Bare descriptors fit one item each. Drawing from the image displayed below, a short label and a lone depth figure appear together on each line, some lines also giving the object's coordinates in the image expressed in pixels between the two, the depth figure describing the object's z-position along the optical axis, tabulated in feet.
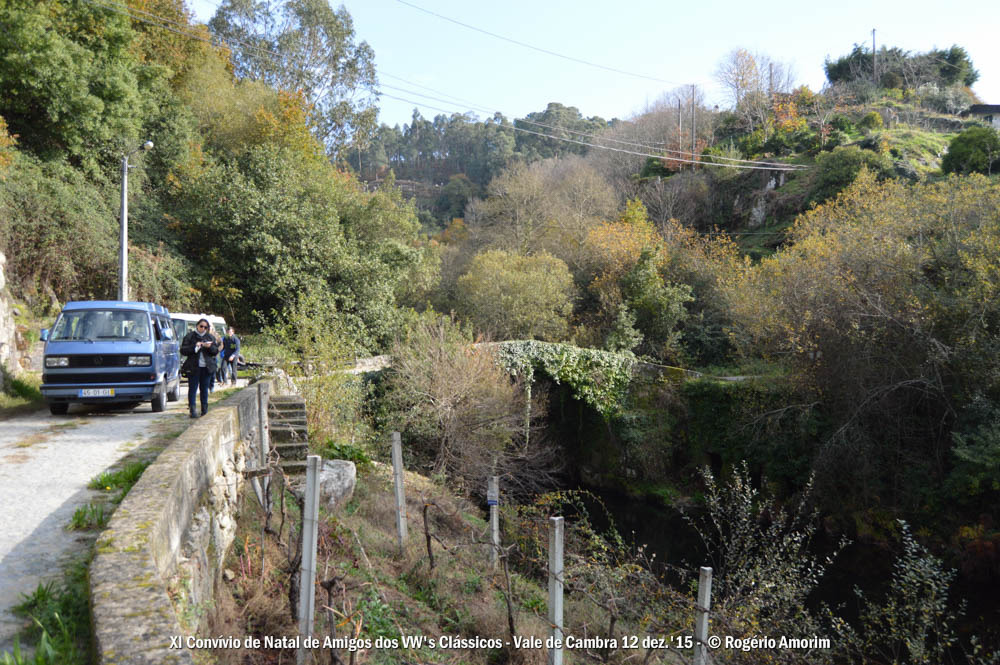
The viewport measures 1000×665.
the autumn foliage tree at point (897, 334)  47.91
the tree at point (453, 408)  54.95
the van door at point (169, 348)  37.08
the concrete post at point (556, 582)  18.34
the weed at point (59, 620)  10.07
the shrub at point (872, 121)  136.67
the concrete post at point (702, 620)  18.10
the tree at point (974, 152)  94.84
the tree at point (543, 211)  113.50
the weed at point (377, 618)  22.04
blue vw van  32.30
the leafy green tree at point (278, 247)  76.95
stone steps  30.17
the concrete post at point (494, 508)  31.42
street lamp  53.01
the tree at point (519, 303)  87.30
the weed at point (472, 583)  29.99
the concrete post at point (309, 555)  13.74
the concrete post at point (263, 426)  29.17
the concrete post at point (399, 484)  30.09
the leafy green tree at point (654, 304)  89.71
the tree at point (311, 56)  124.88
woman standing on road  30.45
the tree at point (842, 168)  104.99
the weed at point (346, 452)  38.34
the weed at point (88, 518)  16.39
